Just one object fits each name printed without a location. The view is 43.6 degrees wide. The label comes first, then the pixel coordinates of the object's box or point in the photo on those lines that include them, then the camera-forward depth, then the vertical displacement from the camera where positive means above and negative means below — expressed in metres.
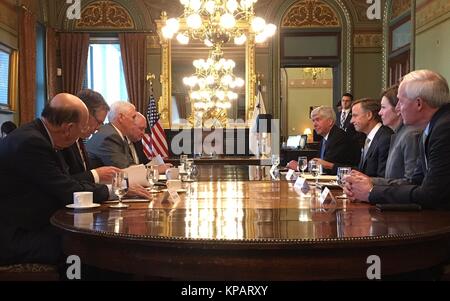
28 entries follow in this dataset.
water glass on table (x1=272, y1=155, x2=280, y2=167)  4.25 -0.25
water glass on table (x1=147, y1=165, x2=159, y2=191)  3.13 -0.25
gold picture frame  10.26 +1.04
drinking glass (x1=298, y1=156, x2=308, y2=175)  3.76 -0.23
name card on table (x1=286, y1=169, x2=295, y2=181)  4.09 -0.34
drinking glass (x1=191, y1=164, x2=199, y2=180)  4.06 -0.31
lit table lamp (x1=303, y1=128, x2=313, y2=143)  12.44 -0.13
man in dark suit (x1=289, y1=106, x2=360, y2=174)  5.23 -0.13
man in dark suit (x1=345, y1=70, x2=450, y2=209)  2.30 -0.09
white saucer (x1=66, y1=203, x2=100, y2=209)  2.46 -0.34
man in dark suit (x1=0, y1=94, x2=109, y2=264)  2.45 -0.29
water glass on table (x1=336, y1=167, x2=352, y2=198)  2.70 -0.22
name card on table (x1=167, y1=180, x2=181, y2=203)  2.75 -0.32
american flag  7.89 -0.20
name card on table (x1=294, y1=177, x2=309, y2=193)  3.21 -0.33
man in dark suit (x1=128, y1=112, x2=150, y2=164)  4.33 -0.04
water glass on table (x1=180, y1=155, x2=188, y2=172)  4.14 -0.25
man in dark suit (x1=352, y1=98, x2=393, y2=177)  3.75 -0.05
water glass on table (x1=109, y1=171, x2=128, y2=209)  2.56 -0.25
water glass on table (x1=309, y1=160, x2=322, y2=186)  3.38 -0.24
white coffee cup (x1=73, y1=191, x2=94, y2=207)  2.52 -0.31
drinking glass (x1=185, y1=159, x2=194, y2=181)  4.05 -0.30
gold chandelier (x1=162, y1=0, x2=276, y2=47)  6.38 +1.25
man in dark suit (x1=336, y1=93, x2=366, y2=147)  7.58 +0.19
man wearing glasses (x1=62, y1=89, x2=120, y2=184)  3.05 -0.14
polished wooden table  1.73 -0.36
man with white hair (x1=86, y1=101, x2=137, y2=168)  3.96 -0.08
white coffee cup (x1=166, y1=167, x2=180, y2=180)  3.70 -0.30
